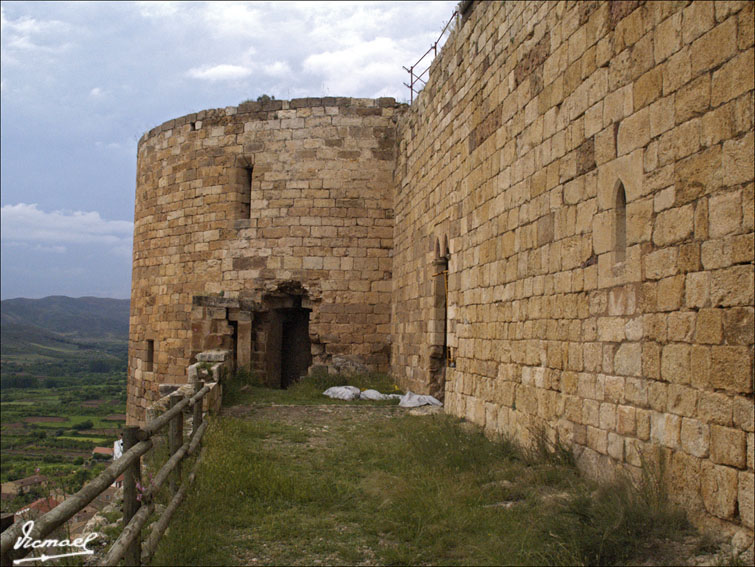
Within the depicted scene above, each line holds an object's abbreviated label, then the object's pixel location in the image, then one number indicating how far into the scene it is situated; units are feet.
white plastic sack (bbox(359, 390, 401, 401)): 37.87
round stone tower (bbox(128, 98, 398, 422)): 45.78
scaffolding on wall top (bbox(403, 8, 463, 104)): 32.50
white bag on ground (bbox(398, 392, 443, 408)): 34.53
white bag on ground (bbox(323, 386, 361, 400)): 38.75
